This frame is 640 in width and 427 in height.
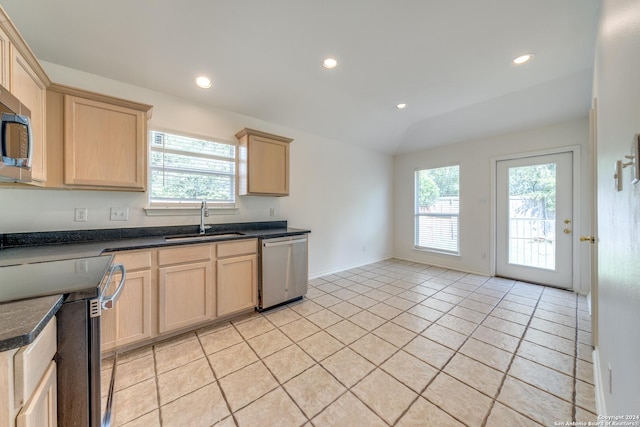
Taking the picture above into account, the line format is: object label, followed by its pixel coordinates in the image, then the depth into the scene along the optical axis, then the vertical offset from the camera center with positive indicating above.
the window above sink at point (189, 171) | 2.59 +0.51
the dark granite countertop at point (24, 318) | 0.62 -0.32
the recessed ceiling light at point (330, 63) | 2.46 +1.60
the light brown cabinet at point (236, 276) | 2.40 -0.67
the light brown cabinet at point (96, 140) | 1.88 +0.63
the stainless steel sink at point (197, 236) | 2.28 -0.25
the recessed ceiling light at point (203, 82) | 2.51 +1.43
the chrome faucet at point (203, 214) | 2.71 -0.01
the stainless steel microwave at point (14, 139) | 1.20 +0.40
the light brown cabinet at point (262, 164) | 2.94 +0.65
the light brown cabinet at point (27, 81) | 1.36 +0.87
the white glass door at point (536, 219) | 3.39 -0.09
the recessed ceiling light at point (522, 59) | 2.32 +1.56
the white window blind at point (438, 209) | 4.49 +0.09
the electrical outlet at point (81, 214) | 2.15 +0.00
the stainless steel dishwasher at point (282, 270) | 2.69 -0.68
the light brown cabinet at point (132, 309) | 1.85 -0.78
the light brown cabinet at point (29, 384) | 0.61 -0.50
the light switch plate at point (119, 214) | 2.30 -0.01
